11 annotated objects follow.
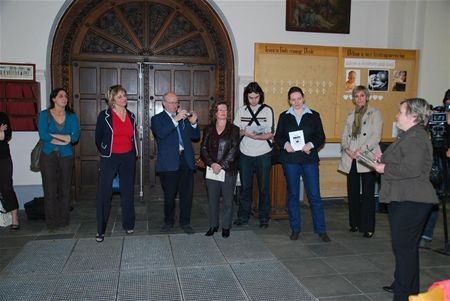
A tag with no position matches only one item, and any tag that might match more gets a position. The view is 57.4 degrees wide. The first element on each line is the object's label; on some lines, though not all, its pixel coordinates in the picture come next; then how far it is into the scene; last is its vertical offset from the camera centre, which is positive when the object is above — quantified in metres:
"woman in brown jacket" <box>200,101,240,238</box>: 4.66 -0.69
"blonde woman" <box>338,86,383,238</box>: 4.83 -0.68
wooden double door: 6.57 -0.01
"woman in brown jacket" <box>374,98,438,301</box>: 2.95 -0.64
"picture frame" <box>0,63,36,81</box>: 5.86 +0.32
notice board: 6.41 +0.34
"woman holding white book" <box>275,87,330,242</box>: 4.62 -0.64
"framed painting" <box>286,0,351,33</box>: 6.67 +1.35
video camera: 4.26 -0.29
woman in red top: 4.60 -0.60
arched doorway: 6.42 +0.56
